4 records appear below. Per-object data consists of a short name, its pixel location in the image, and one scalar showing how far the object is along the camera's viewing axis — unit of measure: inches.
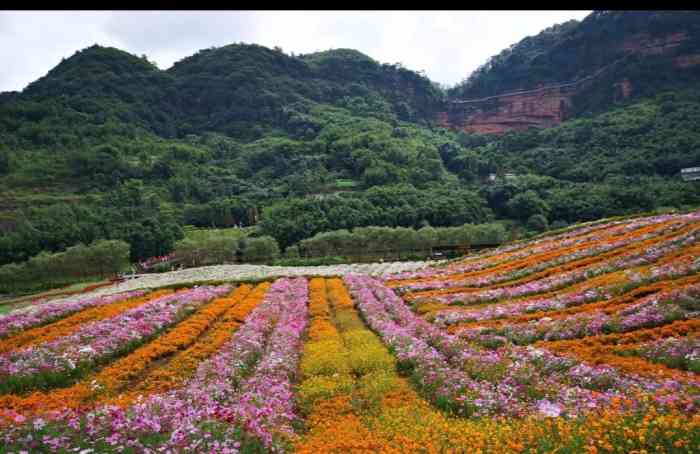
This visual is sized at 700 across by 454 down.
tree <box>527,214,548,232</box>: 3056.1
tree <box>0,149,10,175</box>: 3784.5
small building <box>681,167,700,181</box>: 3192.2
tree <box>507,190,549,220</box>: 3260.3
